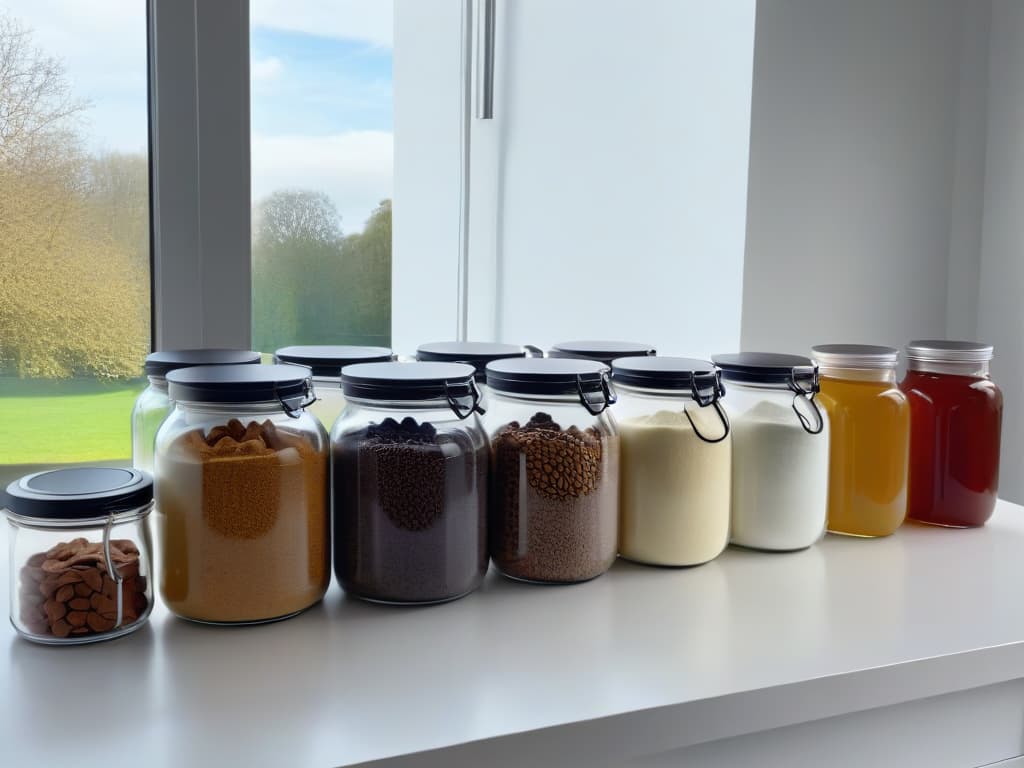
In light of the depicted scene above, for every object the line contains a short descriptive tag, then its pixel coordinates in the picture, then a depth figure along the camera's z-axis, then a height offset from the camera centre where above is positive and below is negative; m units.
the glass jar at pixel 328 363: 0.97 -0.07
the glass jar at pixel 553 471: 0.87 -0.17
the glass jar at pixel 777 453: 0.99 -0.17
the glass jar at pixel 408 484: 0.80 -0.17
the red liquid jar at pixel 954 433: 1.13 -0.16
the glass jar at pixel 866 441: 1.07 -0.16
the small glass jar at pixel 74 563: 0.72 -0.22
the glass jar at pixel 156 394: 0.94 -0.11
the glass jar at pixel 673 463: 0.93 -0.17
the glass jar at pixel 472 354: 1.01 -0.06
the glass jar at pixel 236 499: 0.75 -0.17
